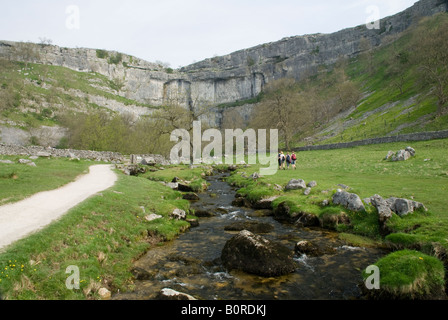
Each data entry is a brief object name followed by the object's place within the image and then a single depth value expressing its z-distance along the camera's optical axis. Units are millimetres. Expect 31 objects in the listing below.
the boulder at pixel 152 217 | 15844
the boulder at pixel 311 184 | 20891
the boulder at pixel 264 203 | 20078
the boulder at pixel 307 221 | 15586
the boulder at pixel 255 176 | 29062
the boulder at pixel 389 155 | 31625
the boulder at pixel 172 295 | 8034
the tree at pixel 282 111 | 61312
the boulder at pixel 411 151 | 30400
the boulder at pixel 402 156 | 29798
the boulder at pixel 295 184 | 21261
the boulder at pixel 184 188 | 28562
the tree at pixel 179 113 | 42938
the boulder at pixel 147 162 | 51125
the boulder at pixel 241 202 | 21125
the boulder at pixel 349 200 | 14711
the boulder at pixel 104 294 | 8301
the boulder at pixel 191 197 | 24112
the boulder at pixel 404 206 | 12734
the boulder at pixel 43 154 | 39303
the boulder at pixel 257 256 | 9953
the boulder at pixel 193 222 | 16528
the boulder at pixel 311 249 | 11609
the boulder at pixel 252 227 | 15047
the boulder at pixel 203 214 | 18812
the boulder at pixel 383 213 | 12539
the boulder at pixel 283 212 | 17266
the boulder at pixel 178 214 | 16984
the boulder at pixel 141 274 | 9812
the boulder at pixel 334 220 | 14522
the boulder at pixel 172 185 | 28903
